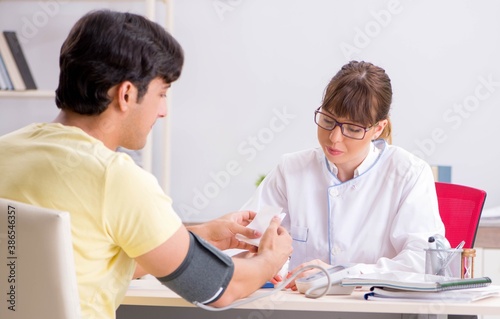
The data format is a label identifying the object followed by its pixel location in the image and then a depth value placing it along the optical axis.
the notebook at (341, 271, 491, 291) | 1.97
